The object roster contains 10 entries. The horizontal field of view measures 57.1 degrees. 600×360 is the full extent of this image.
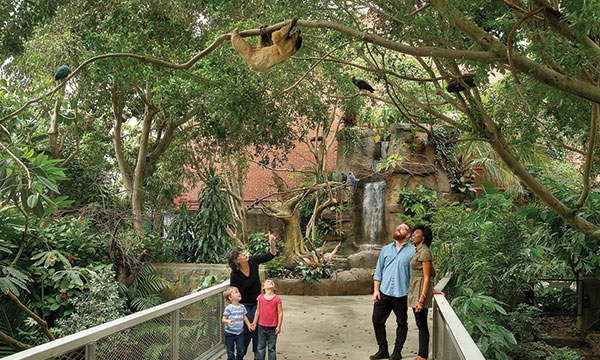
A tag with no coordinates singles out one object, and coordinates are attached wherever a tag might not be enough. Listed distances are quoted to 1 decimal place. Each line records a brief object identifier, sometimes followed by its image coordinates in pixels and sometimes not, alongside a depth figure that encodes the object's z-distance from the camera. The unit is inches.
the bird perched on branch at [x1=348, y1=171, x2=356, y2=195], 705.6
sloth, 150.9
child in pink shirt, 225.9
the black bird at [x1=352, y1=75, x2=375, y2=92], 284.6
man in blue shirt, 251.8
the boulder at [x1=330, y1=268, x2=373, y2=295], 572.1
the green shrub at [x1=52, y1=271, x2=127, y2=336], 341.7
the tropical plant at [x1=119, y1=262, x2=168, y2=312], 420.2
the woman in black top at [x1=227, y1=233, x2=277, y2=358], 236.2
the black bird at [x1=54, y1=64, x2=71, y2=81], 314.0
